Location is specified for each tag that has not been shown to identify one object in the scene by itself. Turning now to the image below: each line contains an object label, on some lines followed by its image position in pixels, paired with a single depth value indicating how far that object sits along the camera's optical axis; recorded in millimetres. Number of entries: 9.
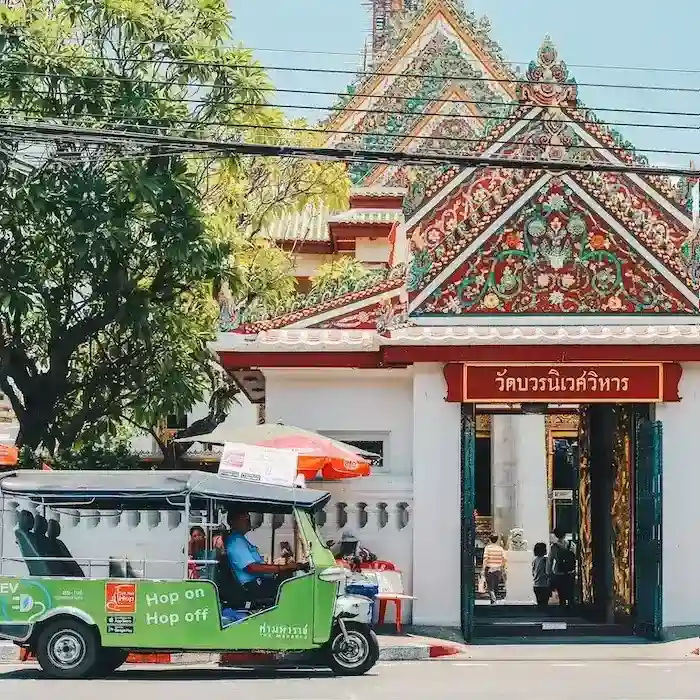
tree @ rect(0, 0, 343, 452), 21172
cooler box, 15739
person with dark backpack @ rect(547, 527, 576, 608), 24609
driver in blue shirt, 14820
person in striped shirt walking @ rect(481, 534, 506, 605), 27344
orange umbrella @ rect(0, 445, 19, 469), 20891
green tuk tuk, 14430
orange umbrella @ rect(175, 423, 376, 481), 17422
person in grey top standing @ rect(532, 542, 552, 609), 24953
